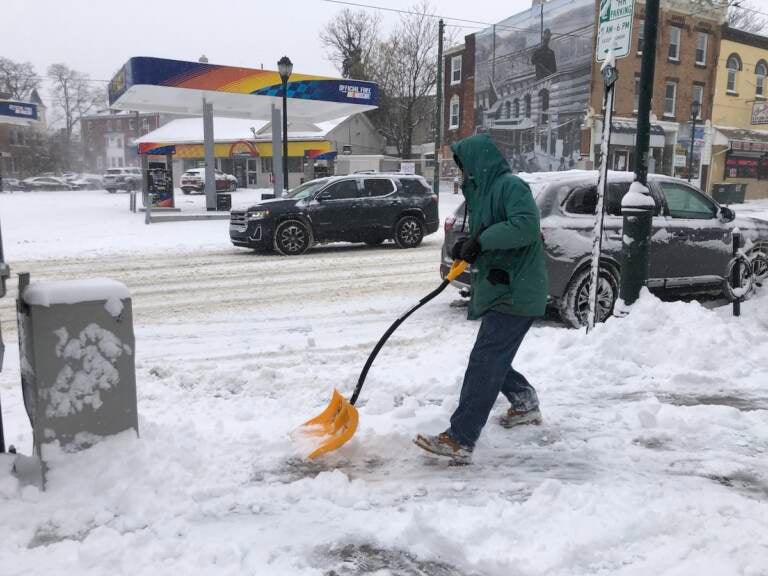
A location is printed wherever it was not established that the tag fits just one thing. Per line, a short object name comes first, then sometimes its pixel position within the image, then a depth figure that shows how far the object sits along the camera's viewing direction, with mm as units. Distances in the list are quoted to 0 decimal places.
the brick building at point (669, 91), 34719
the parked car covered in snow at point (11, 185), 48394
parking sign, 5574
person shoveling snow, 3447
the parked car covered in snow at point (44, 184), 50094
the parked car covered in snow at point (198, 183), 39562
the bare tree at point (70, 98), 81188
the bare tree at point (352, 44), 52719
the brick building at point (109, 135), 92000
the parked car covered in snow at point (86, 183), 52688
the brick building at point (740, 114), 37844
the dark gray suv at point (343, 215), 12781
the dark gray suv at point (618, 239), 6867
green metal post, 6105
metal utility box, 3164
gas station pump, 22641
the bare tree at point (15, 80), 63469
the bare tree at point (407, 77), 47750
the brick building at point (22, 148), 64250
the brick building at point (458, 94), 41906
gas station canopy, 19234
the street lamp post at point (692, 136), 32875
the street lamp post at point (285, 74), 18641
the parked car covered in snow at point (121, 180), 43906
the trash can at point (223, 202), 22922
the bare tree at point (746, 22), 51347
